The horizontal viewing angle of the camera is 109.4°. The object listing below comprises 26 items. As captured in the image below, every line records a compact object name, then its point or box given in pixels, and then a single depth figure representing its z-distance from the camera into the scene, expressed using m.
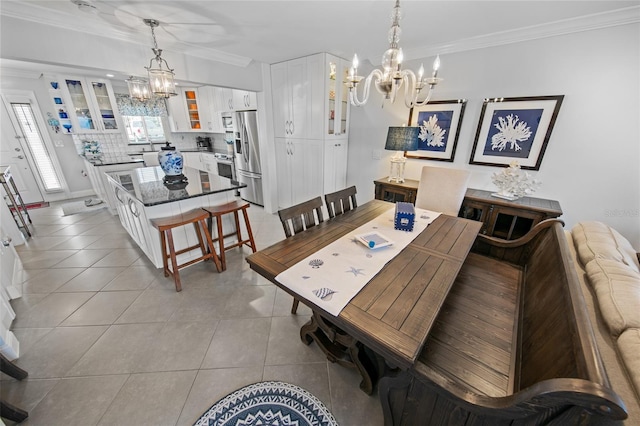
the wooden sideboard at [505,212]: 2.18
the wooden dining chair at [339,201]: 2.03
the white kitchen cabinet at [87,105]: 4.32
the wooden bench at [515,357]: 0.60
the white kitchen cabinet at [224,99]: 4.50
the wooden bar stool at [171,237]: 2.11
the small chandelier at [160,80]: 2.17
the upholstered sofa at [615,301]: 0.75
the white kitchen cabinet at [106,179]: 3.72
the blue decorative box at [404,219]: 1.70
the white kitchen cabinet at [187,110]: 5.30
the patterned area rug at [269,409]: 1.25
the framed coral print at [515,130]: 2.25
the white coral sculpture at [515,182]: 2.34
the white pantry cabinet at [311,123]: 3.13
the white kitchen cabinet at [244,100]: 3.93
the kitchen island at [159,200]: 2.25
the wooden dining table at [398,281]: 0.90
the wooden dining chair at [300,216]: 1.66
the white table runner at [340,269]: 1.08
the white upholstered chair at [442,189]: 2.32
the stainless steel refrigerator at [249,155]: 3.98
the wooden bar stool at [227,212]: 2.40
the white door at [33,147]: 4.18
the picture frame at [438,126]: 2.70
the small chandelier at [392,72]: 1.29
